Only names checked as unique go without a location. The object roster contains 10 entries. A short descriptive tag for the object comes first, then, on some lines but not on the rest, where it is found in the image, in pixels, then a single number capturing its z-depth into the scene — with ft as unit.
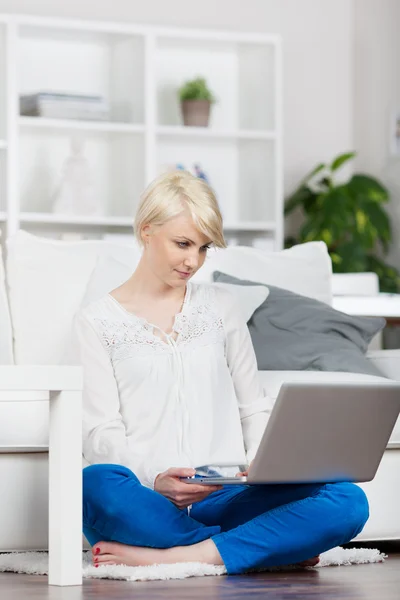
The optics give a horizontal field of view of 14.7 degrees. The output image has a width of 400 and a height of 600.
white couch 11.36
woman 10.07
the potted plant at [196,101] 24.83
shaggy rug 9.93
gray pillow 13.86
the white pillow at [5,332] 13.65
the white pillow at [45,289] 13.78
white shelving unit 23.70
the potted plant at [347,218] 25.91
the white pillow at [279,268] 15.35
